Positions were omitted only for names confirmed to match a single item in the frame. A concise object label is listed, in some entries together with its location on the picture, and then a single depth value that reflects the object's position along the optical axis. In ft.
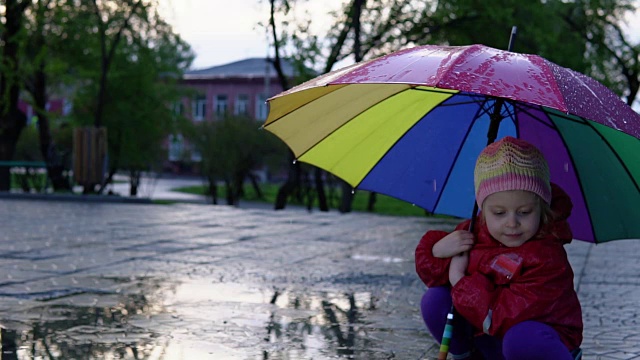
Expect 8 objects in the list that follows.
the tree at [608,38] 96.84
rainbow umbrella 15.25
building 238.48
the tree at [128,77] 88.84
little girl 12.53
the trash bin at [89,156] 80.07
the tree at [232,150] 102.99
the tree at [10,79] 89.20
